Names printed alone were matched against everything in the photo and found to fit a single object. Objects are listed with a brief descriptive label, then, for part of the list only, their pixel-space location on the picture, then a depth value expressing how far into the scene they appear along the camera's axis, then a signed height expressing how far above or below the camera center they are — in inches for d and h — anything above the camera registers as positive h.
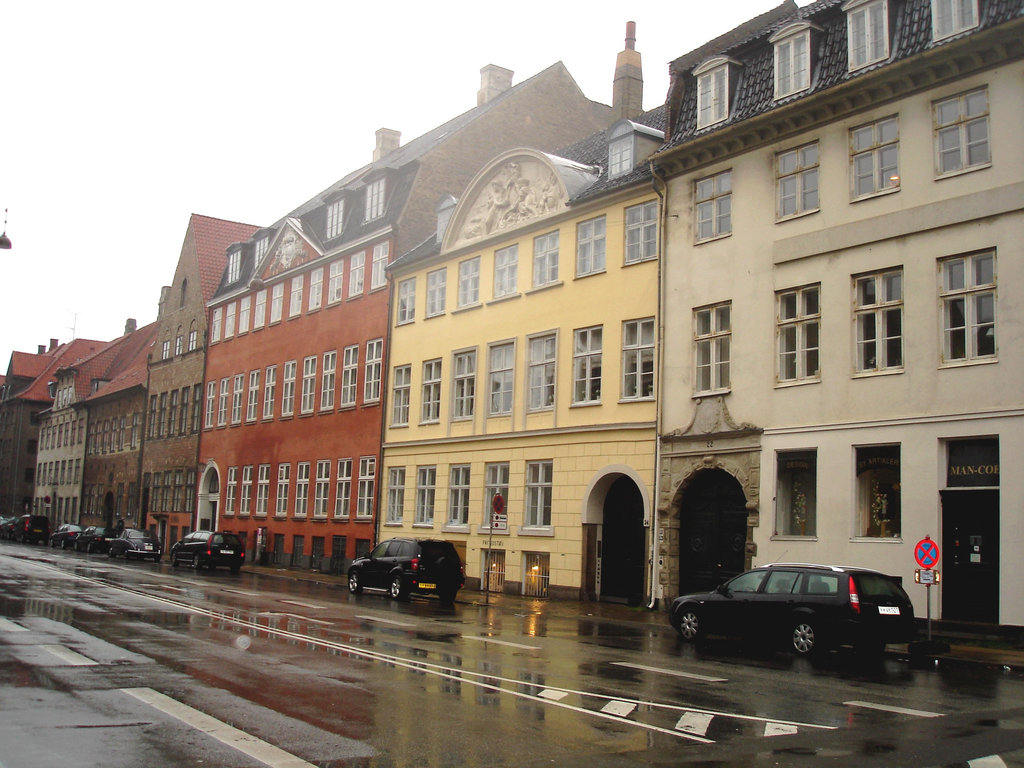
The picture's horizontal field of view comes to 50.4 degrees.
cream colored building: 779.4 +185.3
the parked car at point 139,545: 1908.2 -65.6
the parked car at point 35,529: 2728.8 -61.9
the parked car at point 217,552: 1596.9 -60.4
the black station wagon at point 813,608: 630.5 -47.4
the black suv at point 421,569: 1055.6 -51.4
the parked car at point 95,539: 2174.0 -66.3
